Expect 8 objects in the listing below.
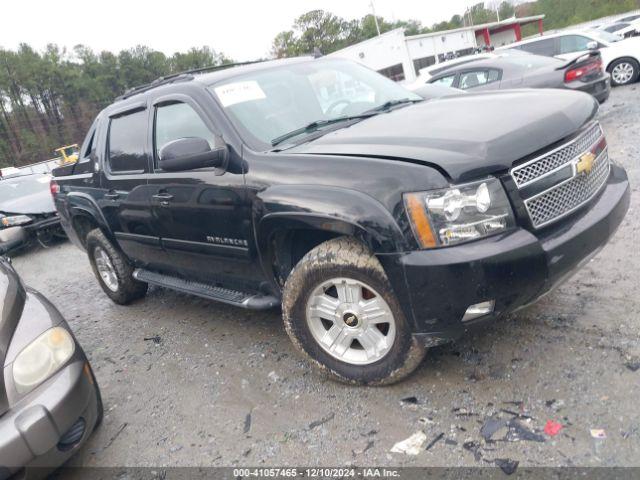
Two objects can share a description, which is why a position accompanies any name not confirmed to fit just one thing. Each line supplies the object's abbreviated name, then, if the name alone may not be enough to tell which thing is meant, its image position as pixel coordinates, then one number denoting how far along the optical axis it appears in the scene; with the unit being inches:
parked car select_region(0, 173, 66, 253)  371.6
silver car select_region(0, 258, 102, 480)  97.3
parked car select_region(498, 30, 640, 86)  475.5
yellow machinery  1859.4
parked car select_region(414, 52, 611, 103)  334.0
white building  1589.6
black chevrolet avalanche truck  95.4
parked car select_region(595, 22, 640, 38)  549.2
